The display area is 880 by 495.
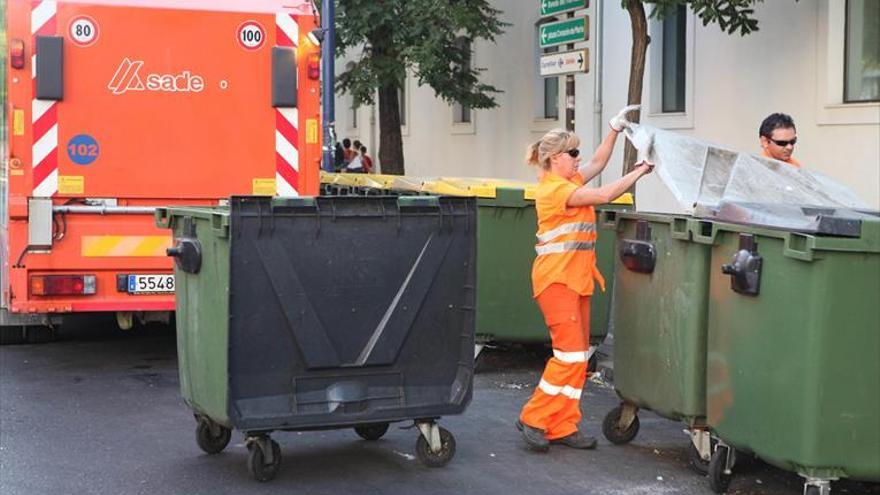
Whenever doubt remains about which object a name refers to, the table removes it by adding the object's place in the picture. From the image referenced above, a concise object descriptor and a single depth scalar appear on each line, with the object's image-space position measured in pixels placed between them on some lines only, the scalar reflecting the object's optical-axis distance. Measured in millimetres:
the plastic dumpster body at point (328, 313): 5578
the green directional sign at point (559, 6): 10676
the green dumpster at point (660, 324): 5715
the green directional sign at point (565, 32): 10664
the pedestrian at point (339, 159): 23828
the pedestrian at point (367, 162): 23653
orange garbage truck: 8180
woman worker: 6355
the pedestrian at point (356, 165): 22859
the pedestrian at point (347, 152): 24152
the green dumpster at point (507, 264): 8727
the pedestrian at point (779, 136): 6996
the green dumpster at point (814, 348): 4781
